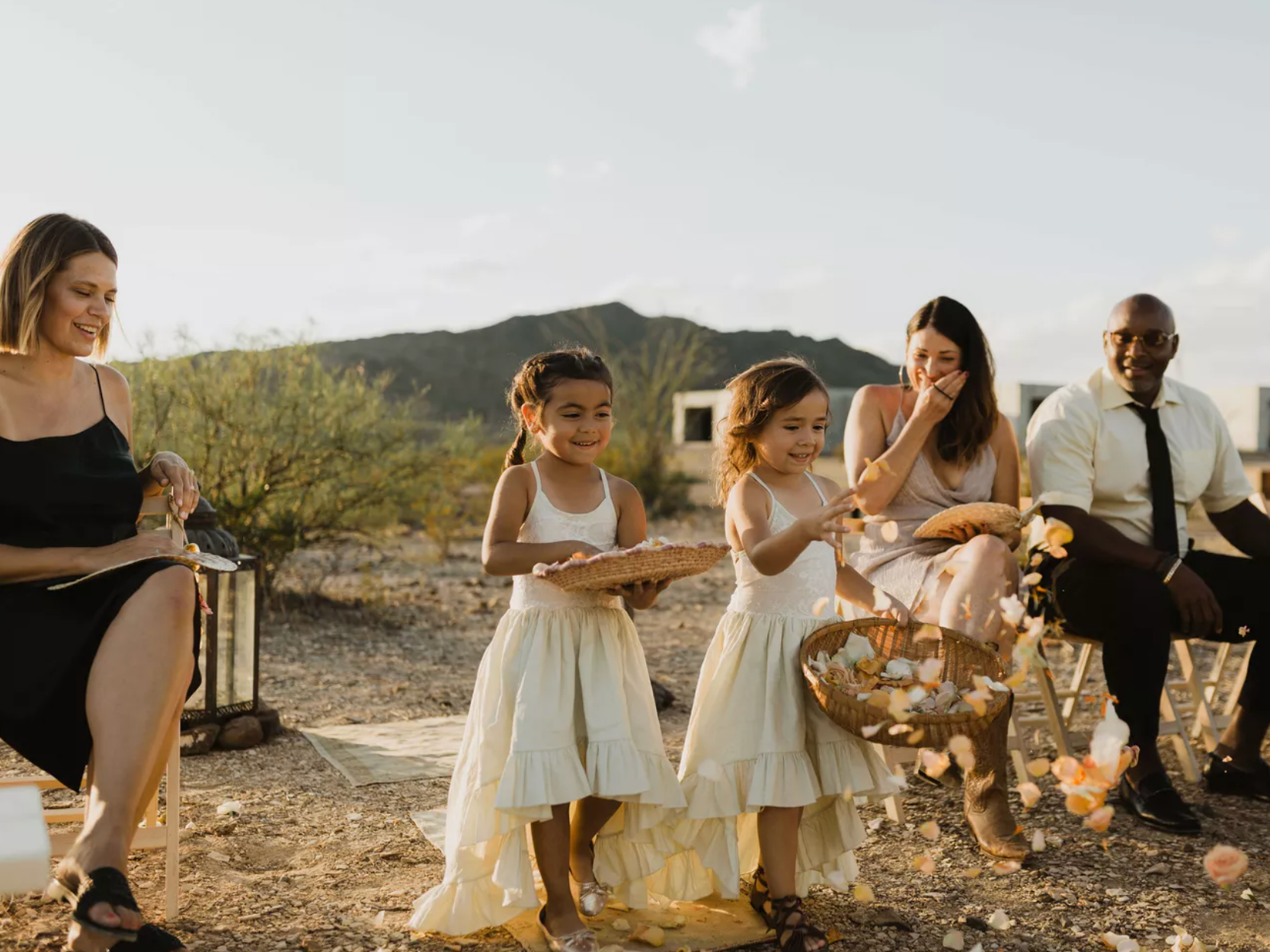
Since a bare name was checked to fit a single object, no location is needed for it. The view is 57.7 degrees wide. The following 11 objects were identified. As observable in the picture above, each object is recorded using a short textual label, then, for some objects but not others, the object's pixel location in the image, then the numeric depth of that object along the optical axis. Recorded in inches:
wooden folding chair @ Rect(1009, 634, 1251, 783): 173.5
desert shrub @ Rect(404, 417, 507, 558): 383.1
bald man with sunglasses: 161.8
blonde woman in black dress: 103.8
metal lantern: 186.9
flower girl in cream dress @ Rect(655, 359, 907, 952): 117.3
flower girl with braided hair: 112.3
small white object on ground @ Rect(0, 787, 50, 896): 81.3
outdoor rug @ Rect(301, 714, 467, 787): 176.4
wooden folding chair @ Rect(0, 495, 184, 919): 116.2
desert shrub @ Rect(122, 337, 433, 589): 309.1
